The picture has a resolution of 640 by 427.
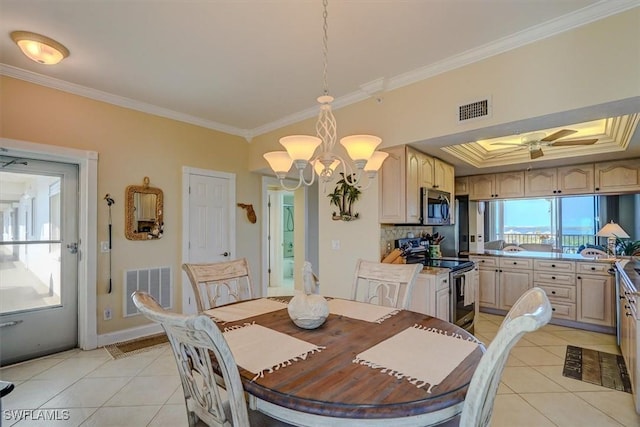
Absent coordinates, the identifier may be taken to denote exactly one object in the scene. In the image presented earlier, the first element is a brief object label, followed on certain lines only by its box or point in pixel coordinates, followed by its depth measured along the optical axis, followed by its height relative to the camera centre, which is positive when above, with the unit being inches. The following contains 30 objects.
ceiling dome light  92.6 +52.5
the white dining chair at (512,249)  207.3 -21.9
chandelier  68.6 +14.8
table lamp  151.0 -7.8
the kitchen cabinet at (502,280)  169.0 -35.5
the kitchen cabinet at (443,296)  120.4 -31.7
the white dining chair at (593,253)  163.2 -20.2
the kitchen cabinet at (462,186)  207.8 +20.6
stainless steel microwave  135.3 +4.6
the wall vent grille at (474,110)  101.2 +35.3
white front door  117.6 -16.2
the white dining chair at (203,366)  36.8 -20.6
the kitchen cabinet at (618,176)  152.6 +19.9
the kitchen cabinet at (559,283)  155.4 -34.3
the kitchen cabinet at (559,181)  165.9 +19.8
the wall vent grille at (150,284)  140.6 -31.3
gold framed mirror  141.3 +2.4
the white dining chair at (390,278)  83.0 -17.4
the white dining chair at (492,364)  33.7 -16.7
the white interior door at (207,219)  160.1 -1.0
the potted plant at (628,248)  162.4 -16.9
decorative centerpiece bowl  60.7 -18.6
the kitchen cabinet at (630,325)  85.4 -34.5
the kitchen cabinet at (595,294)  145.6 -37.2
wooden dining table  36.6 -22.0
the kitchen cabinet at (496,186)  188.4 +19.2
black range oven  129.7 -27.3
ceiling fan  130.9 +32.4
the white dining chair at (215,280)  86.1 -18.2
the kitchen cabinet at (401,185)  125.6 +13.2
